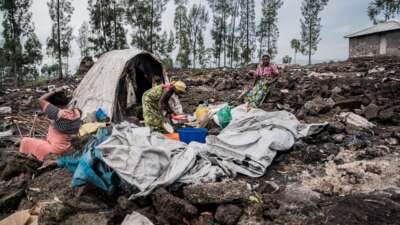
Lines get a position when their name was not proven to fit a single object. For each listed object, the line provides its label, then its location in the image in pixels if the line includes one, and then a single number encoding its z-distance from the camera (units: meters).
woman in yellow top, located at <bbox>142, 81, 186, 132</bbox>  5.17
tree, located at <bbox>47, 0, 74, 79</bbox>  20.98
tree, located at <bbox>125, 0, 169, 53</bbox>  25.81
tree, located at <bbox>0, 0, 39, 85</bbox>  19.23
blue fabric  3.23
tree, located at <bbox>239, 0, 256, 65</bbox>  30.34
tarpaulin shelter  6.78
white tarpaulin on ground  3.17
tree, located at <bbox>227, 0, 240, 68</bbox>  31.16
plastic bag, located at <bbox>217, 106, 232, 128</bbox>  5.58
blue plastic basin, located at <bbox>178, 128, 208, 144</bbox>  4.43
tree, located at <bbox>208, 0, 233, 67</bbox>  30.73
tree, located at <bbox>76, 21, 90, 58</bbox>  33.22
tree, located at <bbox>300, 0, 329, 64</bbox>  27.59
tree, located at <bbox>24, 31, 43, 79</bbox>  22.78
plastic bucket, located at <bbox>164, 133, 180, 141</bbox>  4.55
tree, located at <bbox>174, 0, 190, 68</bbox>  29.39
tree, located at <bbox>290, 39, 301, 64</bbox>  29.22
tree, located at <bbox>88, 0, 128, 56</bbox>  24.28
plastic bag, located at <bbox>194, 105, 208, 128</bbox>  5.85
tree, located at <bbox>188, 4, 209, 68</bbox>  30.78
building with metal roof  21.14
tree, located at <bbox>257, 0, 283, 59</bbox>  29.52
